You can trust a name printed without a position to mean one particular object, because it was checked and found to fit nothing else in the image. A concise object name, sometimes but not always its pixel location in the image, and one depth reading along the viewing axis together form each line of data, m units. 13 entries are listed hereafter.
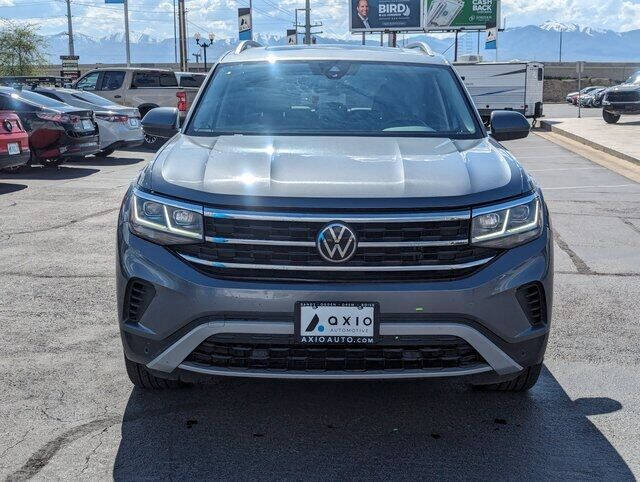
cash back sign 56.97
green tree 36.91
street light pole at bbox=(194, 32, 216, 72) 45.50
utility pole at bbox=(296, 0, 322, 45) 53.69
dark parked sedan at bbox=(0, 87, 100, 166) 14.91
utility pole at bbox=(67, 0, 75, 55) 53.29
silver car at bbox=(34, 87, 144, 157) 16.78
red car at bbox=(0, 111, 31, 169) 12.33
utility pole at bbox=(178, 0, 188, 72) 40.21
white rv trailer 32.16
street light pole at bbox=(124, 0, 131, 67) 45.93
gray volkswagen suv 3.44
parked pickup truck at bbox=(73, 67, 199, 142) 20.83
